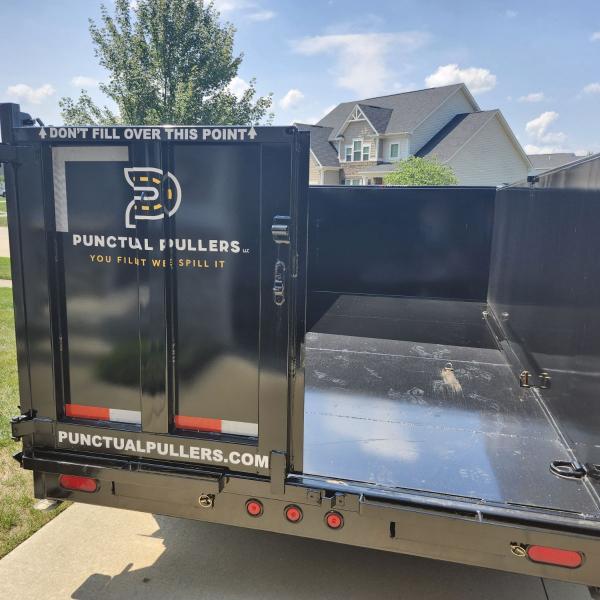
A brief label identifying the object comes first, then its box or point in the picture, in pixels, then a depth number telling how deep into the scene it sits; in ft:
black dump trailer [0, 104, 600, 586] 7.75
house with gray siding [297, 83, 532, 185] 112.78
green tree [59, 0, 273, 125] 53.83
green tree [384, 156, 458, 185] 80.74
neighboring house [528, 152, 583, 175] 173.63
